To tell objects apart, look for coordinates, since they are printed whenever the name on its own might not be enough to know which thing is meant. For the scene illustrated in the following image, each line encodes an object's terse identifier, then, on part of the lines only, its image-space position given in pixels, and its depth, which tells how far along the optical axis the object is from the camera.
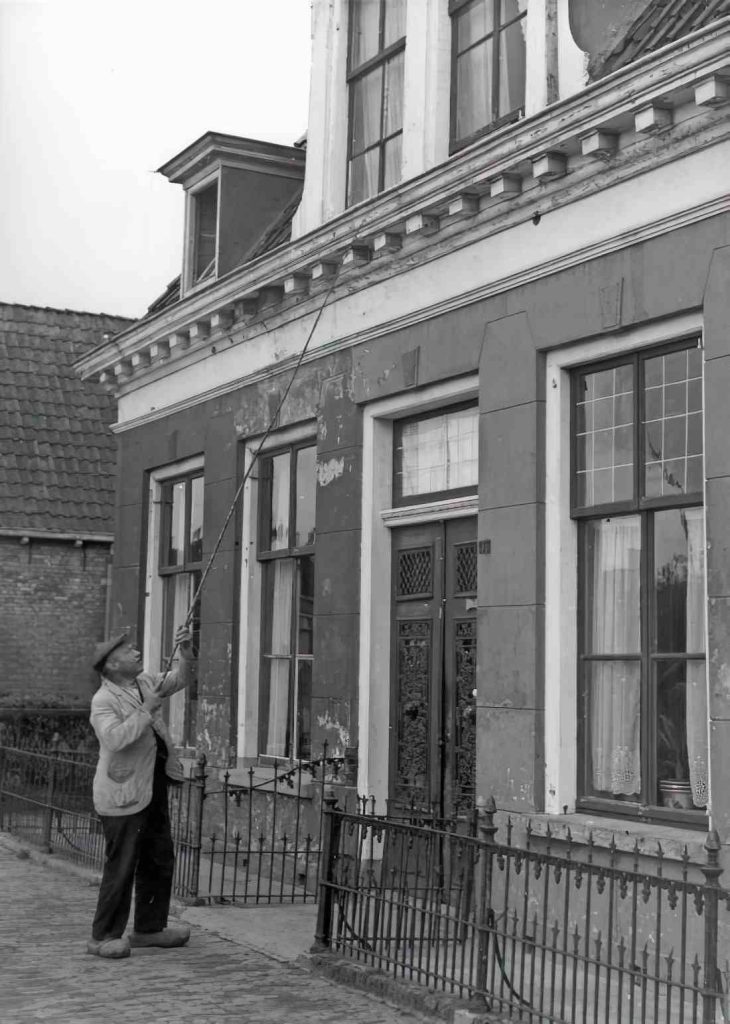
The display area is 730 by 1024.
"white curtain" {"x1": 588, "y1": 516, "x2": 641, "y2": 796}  8.97
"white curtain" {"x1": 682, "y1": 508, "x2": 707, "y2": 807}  8.37
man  8.57
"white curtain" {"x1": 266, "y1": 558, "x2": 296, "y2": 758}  13.41
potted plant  8.49
